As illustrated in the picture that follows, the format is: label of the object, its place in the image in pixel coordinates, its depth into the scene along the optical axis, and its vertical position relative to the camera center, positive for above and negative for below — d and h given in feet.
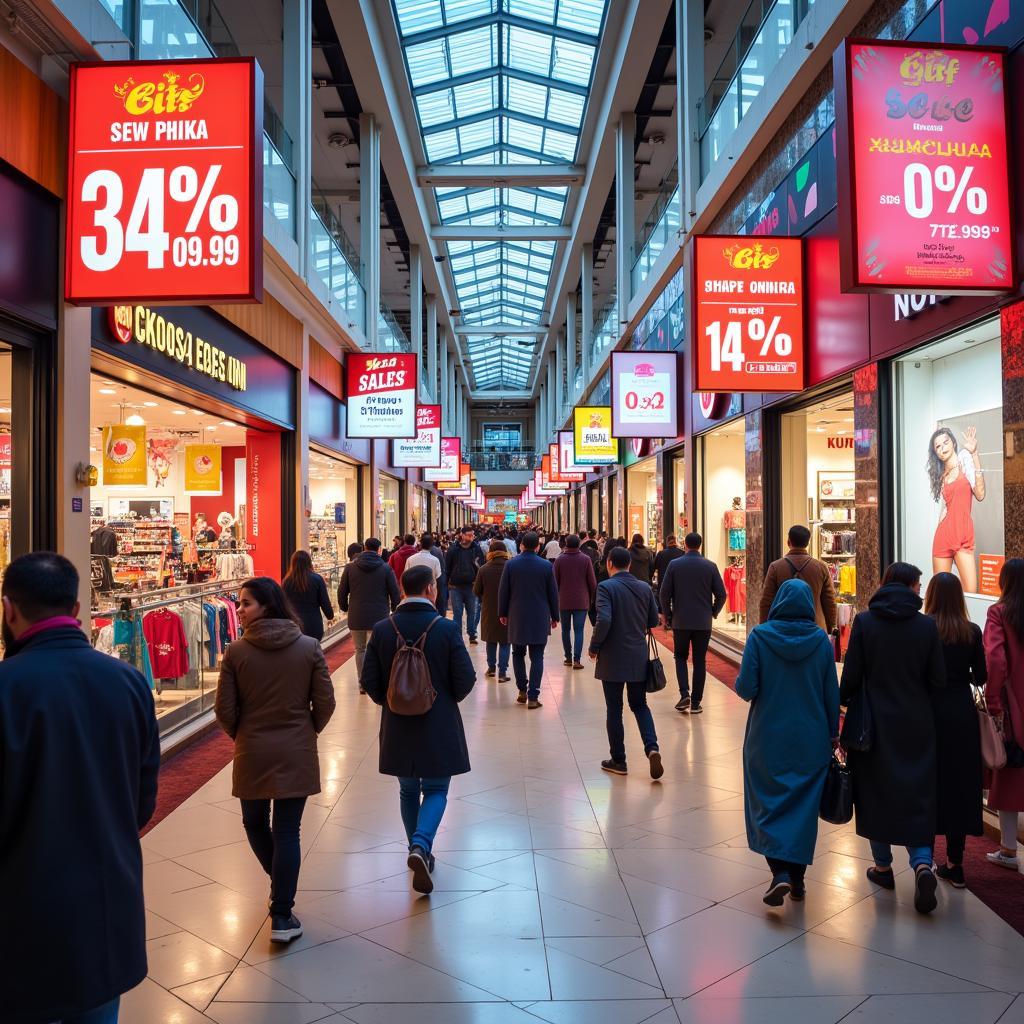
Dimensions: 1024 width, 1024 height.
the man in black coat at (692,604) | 26.94 -2.63
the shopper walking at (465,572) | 40.70 -2.36
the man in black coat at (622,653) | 20.16 -3.09
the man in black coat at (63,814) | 6.75 -2.29
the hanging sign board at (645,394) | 45.85 +6.60
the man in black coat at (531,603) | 28.19 -2.64
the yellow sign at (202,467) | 47.14 +3.16
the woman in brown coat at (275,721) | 12.07 -2.76
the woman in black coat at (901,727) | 13.12 -3.17
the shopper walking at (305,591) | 26.71 -2.06
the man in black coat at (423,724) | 13.74 -3.18
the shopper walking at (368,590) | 29.25 -2.24
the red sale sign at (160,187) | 18.33 +7.14
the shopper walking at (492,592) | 32.19 -2.59
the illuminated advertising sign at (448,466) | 88.02 +5.66
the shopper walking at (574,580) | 32.65 -2.29
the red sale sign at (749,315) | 27.73 +6.49
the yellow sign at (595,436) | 64.44 +6.26
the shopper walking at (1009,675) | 13.67 -2.50
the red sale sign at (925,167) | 16.46 +6.57
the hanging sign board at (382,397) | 52.24 +7.51
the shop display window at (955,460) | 19.81 +1.35
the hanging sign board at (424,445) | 67.31 +6.02
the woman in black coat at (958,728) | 13.39 -3.27
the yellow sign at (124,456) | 34.45 +2.80
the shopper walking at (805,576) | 23.63 -1.59
